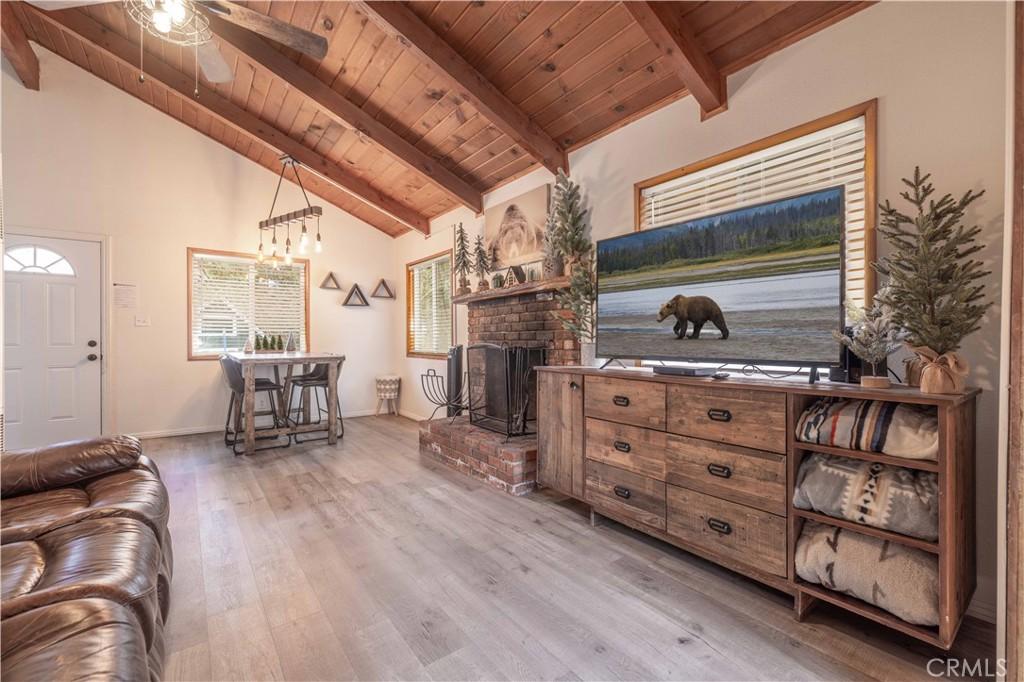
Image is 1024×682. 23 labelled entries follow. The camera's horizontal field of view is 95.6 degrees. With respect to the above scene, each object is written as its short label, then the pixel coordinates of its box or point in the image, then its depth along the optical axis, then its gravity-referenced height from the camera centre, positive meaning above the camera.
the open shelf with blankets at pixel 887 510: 1.51 -0.61
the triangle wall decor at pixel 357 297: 6.03 +0.52
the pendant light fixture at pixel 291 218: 4.19 +1.13
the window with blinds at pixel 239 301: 5.17 +0.42
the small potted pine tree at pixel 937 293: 1.62 +0.17
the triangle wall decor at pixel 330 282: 5.85 +0.69
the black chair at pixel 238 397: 4.34 -0.63
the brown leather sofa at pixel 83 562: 0.95 -0.64
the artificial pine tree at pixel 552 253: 3.47 +0.64
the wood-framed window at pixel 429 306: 5.44 +0.38
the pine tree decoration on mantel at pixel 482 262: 4.45 +0.72
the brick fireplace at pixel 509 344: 3.22 -0.17
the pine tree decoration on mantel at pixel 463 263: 4.65 +0.76
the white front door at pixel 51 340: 4.26 -0.04
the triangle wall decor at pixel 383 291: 6.25 +0.63
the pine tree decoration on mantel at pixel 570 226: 3.34 +0.81
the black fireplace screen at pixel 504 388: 3.59 -0.42
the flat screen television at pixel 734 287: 1.92 +0.25
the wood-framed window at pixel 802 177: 2.12 +0.88
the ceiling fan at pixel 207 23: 1.99 +1.50
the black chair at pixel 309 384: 4.72 -0.48
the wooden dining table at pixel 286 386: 4.20 -0.48
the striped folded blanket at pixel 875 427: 1.58 -0.32
